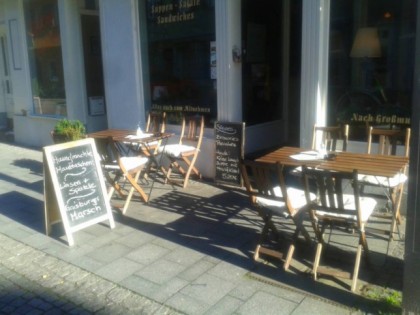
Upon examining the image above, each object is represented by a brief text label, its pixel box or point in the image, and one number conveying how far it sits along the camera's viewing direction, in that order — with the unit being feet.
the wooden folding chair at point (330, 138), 15.84
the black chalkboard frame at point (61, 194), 14.32
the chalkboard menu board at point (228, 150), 19.49
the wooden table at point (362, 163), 11.82
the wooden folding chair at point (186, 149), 20.27
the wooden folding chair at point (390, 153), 13.79
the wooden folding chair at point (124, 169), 16.85
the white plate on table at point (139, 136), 18.51
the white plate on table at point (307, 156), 13.67
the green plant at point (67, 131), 22.09
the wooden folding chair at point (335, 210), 10.65
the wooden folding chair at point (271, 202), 11.65
